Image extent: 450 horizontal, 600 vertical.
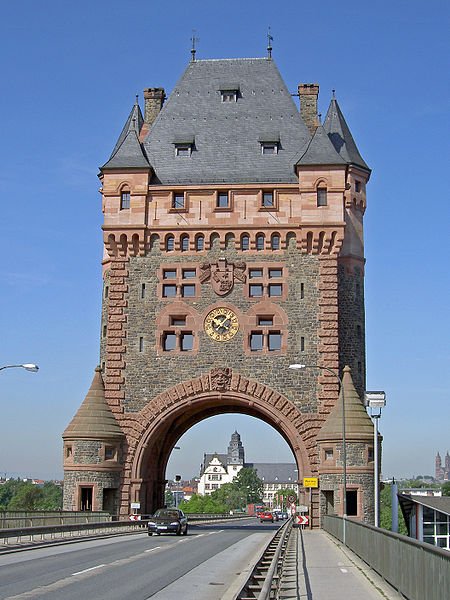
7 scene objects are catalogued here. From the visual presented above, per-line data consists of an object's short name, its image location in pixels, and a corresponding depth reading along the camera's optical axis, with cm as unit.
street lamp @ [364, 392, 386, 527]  3064
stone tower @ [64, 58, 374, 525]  5569
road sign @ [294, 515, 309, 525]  5400
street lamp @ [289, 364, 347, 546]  3628
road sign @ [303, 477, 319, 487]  5431
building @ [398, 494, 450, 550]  6444
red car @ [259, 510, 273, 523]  10256
